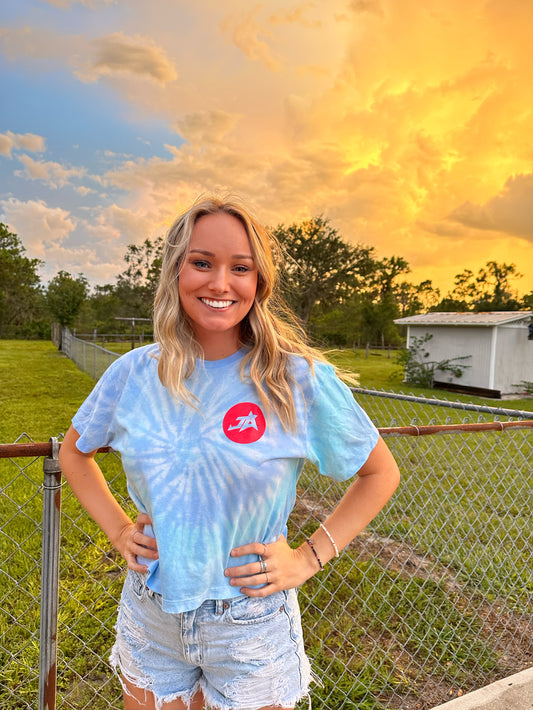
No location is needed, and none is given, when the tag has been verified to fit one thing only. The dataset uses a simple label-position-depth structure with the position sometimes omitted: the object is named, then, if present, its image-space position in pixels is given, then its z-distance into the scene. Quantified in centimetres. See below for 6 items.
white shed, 1445
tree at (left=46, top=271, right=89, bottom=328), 2796
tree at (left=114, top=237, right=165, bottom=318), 5141
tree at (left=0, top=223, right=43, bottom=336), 4147
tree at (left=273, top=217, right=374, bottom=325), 2991
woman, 98
